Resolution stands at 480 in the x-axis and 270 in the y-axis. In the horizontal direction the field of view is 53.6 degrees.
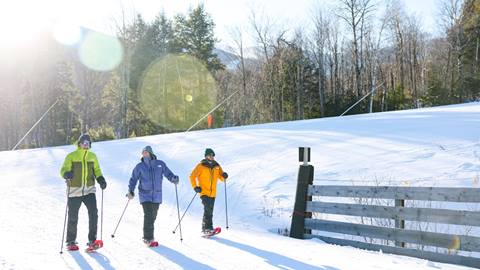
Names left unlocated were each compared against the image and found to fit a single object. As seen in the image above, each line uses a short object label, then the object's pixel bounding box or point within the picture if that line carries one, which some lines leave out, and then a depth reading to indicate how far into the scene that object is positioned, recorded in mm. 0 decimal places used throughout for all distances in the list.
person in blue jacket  8195
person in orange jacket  8836
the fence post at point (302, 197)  8805
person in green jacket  7680
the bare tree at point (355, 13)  43847
